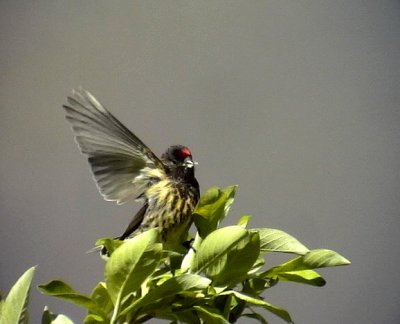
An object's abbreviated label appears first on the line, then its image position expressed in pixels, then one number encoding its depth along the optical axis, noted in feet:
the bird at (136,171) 12.66
